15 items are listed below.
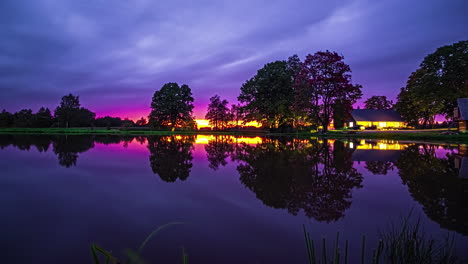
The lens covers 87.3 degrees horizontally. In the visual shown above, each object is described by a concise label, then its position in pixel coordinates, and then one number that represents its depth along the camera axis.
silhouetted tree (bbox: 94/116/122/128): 91.94
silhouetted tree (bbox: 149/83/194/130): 67.25
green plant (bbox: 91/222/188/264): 1.05
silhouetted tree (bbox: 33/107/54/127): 82.50
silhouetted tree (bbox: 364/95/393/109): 91.06
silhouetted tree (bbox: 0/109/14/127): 82.56
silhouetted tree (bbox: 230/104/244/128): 94.69
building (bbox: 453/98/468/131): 34.94
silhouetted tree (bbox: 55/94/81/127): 85.69
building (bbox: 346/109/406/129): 71.06
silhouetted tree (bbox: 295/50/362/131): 37.53
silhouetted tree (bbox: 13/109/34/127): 79.61
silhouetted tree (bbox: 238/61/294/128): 47.31
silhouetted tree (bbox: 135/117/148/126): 89.85
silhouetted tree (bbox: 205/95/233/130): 91.44
